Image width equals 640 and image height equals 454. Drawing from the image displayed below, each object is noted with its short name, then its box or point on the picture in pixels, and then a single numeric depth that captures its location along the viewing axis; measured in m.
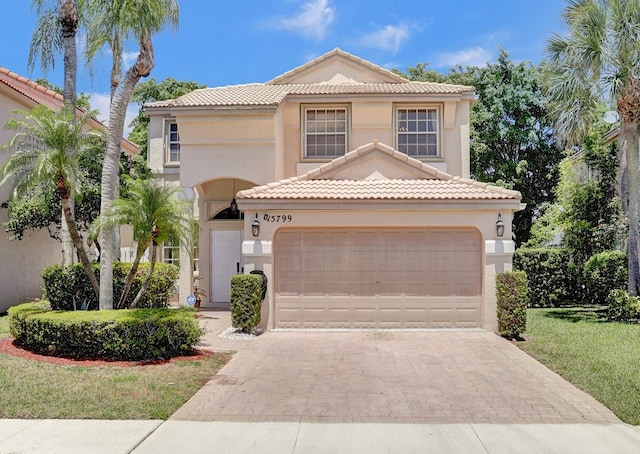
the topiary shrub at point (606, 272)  16.09
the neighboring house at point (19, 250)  16.77
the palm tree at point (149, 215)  10.67
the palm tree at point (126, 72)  11.20
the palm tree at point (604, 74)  14.06
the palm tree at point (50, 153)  10.44
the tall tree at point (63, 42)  13.16
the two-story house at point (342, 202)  12.73
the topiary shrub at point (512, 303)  11.77
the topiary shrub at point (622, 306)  14.01
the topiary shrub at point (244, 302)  12.01
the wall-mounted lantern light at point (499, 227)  12.51
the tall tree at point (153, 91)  34.81
